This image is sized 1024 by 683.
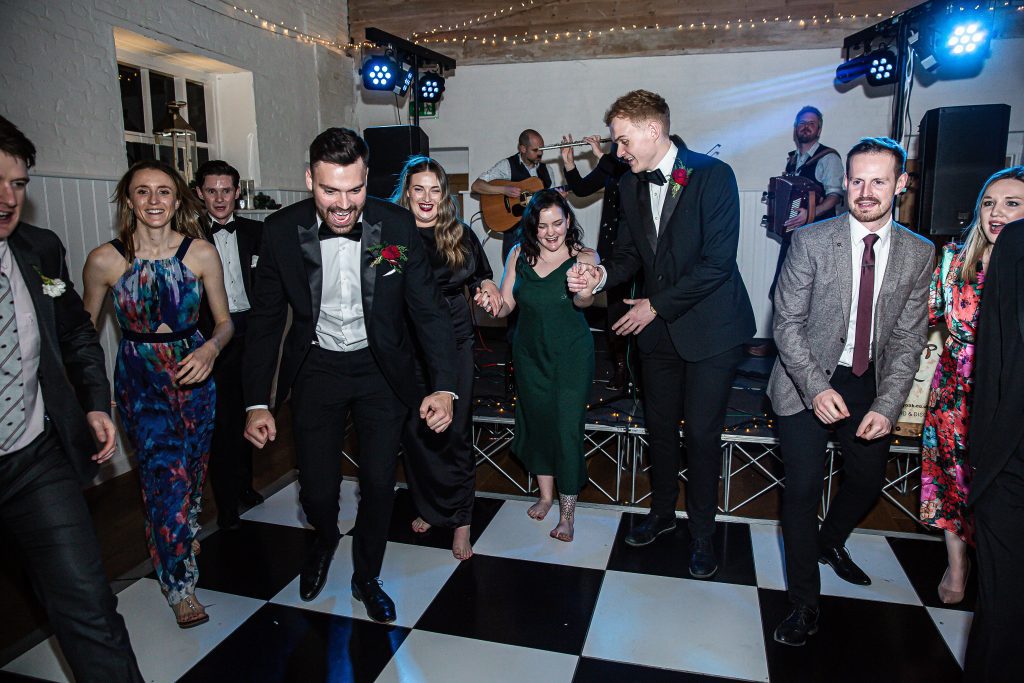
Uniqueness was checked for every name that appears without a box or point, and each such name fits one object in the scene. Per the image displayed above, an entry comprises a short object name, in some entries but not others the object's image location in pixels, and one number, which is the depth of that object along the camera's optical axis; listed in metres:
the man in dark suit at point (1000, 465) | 1.47
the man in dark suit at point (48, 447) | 1.57
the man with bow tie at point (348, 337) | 2.18
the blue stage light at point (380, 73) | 6.12
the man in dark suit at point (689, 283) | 2.54
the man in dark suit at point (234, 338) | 3.04
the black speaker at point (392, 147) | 6.03
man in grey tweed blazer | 2.08
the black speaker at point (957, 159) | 4.79
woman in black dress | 2.67
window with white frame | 4.72
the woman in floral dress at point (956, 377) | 2.19
